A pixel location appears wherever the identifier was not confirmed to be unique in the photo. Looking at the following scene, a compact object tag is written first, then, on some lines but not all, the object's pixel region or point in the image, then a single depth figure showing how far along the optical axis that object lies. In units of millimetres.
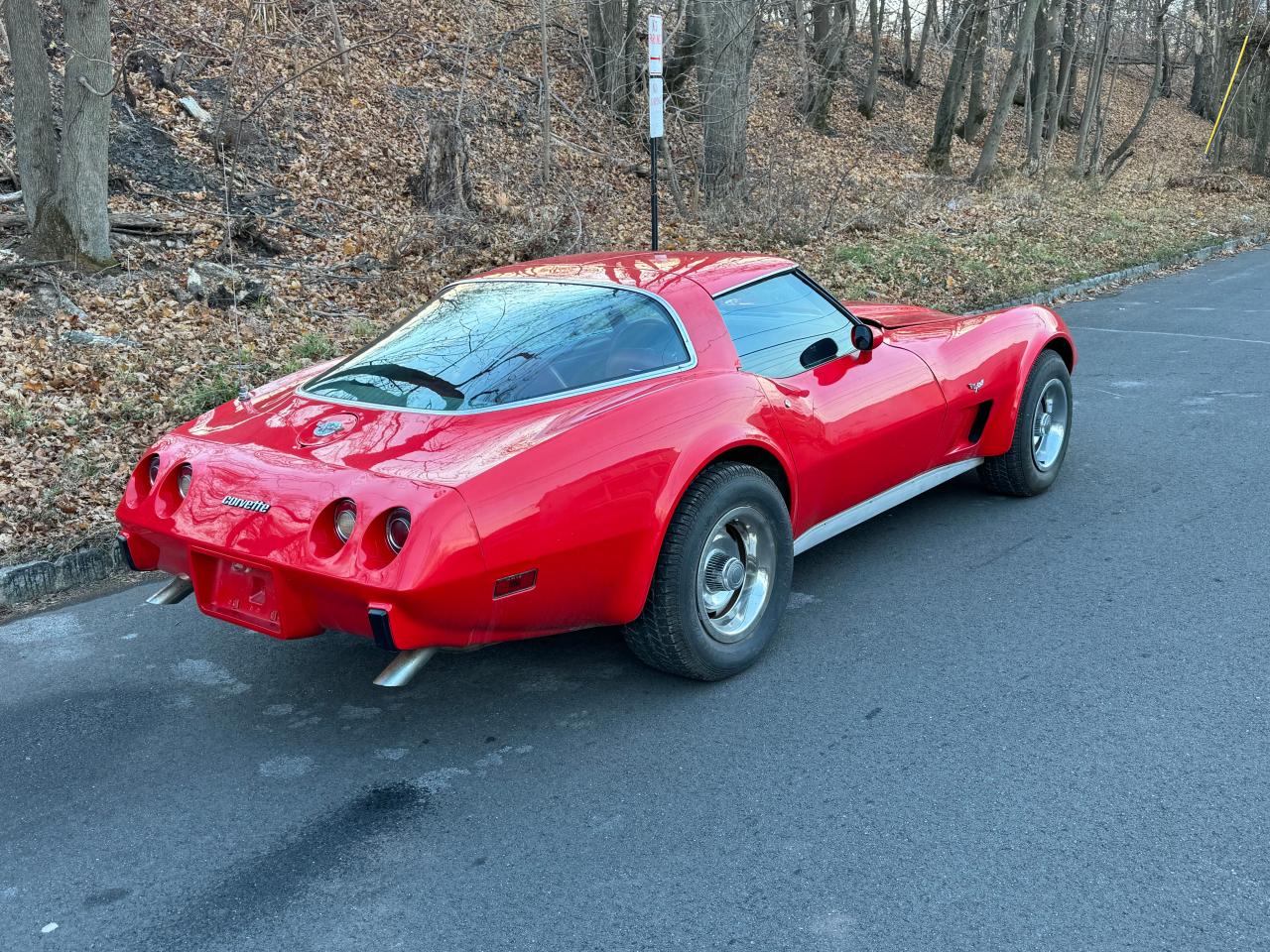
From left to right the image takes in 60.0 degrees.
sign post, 8703
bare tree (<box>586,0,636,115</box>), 17344
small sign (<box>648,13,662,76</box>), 8656
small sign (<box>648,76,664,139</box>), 9078
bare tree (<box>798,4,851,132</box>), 23344
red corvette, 3182
